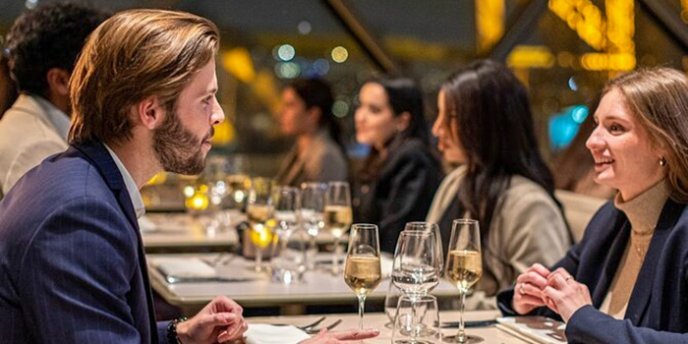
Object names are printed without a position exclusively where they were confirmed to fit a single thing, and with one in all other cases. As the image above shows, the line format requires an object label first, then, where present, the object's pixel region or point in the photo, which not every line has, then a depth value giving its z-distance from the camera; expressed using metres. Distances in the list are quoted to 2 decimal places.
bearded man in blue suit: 1.99
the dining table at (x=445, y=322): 2.75
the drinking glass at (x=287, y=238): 3.77
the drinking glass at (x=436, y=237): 2.65
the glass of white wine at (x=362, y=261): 2.70
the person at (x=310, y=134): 6.53
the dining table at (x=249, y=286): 3.42
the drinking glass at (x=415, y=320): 2.54
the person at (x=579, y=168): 4.89
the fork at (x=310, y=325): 2.80
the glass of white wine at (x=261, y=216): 3.95
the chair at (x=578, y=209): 4.28
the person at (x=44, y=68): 3.50
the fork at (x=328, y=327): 2.78
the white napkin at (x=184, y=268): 3.68
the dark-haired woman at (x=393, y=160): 5.29
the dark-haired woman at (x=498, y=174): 3.85
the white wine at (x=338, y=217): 3.95
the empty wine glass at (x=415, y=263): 2.60
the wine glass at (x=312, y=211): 3.96
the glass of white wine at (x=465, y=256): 2.77
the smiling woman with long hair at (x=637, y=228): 2.60
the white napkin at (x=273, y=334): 2.58
